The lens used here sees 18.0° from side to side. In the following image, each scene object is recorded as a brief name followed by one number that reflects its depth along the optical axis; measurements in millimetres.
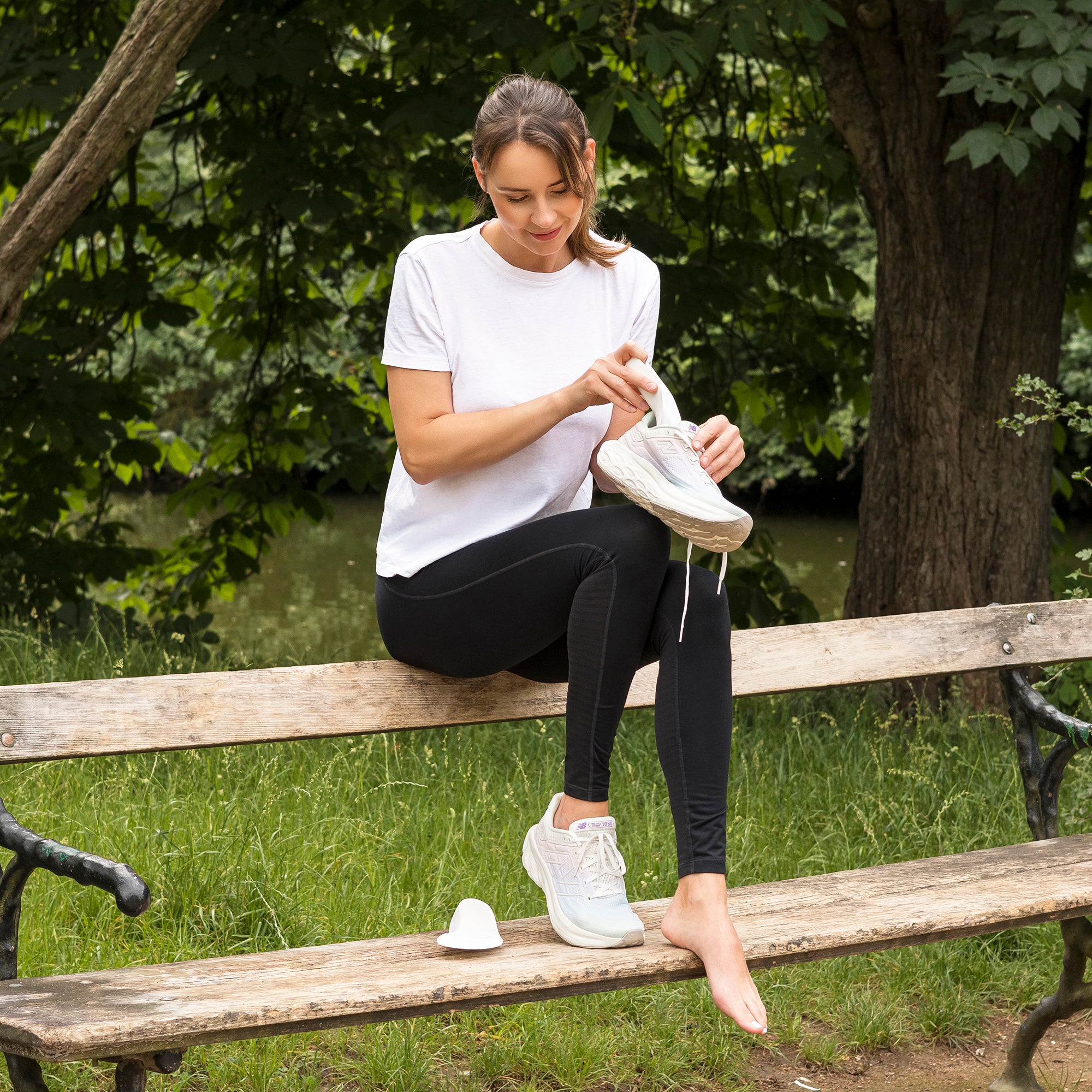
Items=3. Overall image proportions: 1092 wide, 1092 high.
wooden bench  3734
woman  4041
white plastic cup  3905
